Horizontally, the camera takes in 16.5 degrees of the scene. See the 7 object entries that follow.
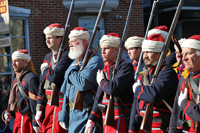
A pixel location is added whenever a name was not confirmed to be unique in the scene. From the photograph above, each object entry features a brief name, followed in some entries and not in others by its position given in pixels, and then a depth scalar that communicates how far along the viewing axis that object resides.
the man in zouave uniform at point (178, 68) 10.96
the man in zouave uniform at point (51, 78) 10.19
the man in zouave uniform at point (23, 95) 11.63
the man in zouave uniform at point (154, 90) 7.13
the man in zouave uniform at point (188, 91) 6.27
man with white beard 9.30
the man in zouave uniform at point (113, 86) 8.11
